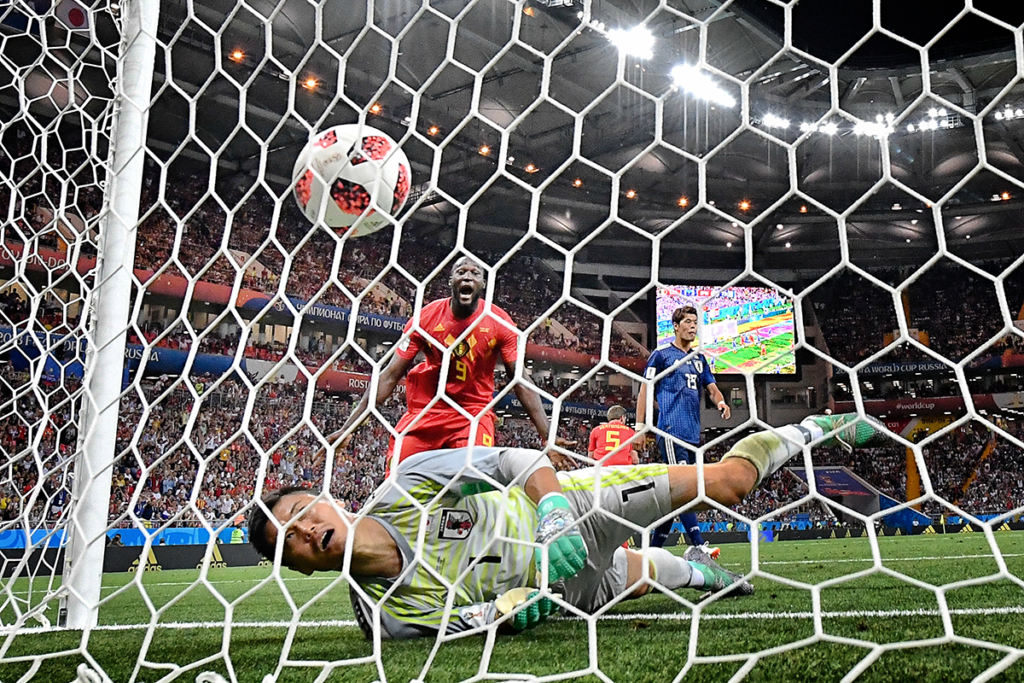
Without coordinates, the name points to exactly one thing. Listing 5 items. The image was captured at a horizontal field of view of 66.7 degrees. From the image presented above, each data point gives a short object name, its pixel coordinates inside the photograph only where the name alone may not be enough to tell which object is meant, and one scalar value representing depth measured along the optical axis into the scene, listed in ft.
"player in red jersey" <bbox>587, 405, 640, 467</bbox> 14.27
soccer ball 6.20
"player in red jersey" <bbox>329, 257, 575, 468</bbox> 8.77
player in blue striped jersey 11.11
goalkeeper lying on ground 5.18
